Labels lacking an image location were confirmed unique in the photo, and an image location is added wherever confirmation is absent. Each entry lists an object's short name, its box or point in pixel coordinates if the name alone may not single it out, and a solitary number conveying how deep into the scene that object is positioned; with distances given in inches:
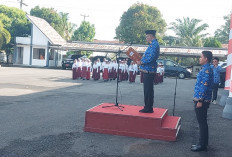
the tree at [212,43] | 1311.5
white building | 1424.7
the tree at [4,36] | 1251.2
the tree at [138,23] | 1569.9
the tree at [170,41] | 1575.7
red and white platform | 228.1
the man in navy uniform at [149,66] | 244.8
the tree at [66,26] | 1823.9
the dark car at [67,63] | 1289.4
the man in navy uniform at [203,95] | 201.8
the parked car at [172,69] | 1050.7
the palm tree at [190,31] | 1443.2
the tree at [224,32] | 1651.1
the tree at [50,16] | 1710.1
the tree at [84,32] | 1696.9
